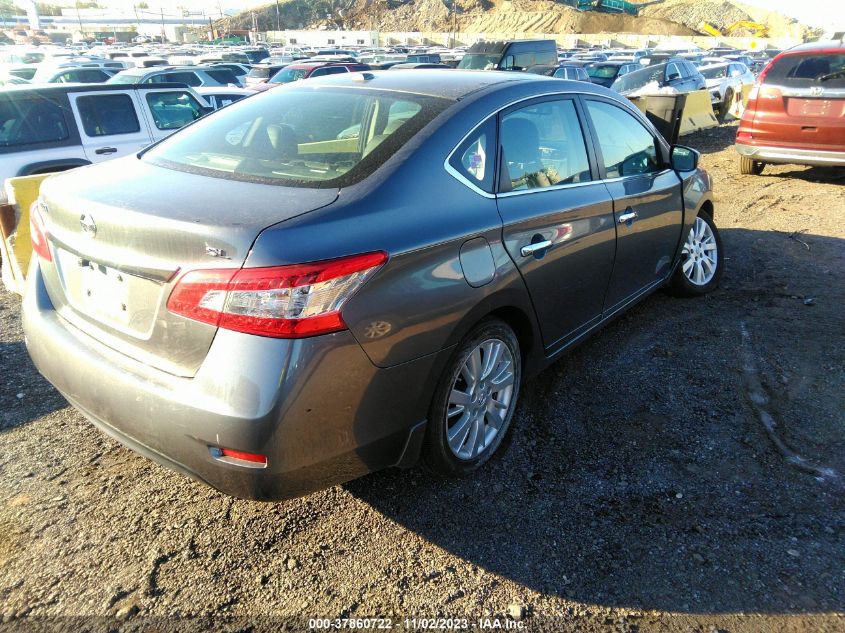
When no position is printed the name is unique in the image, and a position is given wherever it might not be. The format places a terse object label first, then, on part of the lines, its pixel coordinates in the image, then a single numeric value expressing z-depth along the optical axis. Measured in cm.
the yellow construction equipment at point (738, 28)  6869
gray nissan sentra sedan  210
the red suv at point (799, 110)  850
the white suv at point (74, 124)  693
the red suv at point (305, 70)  1778
